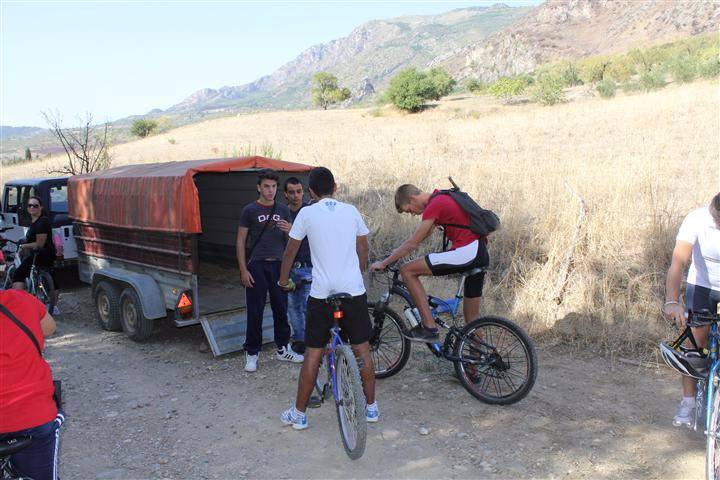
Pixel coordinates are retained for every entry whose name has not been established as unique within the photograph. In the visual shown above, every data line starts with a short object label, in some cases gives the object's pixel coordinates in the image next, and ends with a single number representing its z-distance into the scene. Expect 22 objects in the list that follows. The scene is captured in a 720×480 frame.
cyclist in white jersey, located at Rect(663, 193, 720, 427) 3.80
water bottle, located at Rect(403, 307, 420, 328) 5.10
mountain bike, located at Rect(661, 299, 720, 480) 3.48
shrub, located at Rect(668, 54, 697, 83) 25.35
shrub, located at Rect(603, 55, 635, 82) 37.11
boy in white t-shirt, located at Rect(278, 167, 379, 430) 4.03
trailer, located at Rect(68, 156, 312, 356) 6.30
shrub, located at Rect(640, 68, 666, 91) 25.69
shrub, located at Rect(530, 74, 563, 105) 29.95
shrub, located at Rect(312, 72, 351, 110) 67.12
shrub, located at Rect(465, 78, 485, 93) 49.91
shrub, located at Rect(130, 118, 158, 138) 49.53
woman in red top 2.53
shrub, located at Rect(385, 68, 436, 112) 38.34
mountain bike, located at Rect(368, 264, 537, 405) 4.63
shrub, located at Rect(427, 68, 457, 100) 40.78
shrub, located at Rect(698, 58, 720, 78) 23.91
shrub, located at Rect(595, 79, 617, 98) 27.19
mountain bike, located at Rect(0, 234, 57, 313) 8.01
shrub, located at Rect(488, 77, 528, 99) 37.19
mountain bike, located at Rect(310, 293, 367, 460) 3.83
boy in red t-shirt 4.83
